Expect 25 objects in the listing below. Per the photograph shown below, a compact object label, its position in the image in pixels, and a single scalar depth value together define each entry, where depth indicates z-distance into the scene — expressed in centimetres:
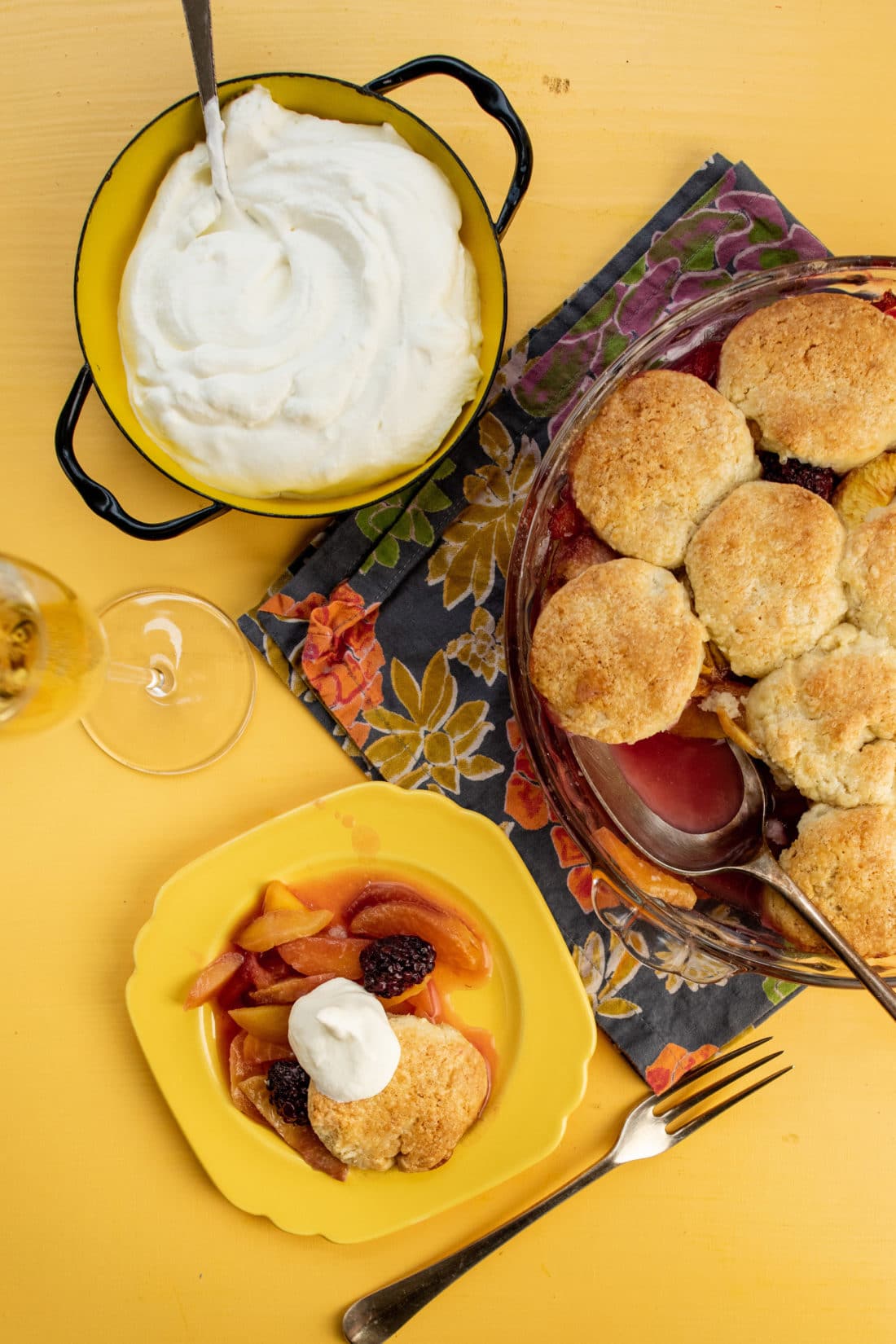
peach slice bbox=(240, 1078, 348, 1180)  76
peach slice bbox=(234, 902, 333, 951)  76
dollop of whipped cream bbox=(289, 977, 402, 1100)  74
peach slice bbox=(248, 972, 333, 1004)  76
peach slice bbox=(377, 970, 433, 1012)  76
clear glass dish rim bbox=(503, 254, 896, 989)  73
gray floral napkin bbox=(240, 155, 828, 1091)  76
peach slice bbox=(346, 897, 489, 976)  76
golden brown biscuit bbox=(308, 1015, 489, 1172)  75
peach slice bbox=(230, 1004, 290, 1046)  76
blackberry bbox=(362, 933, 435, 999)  75
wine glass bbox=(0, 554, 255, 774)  78
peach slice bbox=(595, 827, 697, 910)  73
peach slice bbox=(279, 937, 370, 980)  76
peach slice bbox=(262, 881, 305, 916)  76
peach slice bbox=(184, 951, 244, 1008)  76
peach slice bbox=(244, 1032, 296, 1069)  77
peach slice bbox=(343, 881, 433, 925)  77
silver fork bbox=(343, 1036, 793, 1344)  77
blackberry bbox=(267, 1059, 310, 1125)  76
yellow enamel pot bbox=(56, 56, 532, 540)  72
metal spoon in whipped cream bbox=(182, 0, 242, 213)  69
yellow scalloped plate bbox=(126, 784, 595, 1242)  76
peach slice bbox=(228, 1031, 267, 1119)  77
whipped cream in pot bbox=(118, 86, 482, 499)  72
